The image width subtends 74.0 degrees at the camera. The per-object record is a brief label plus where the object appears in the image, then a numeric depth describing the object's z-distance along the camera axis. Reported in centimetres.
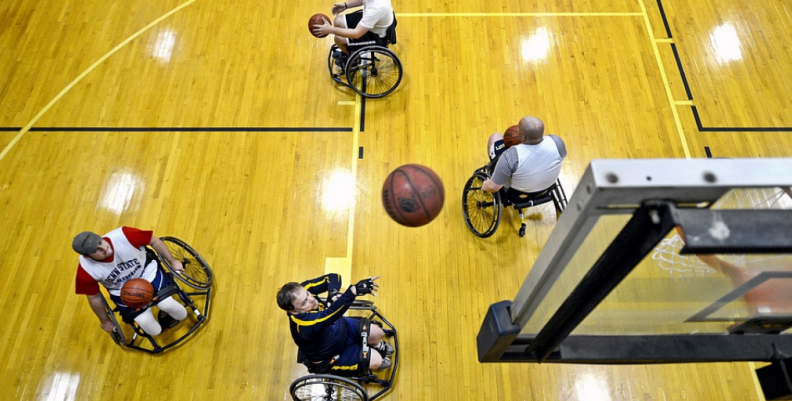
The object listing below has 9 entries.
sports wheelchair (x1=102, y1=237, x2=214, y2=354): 428
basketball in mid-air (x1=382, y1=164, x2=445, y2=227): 370
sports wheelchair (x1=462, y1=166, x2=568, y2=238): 445
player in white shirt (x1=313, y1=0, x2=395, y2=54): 514
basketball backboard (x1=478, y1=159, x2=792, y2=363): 114
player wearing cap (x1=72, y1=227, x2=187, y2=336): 375
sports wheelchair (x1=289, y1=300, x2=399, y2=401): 358
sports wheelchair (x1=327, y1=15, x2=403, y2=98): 567
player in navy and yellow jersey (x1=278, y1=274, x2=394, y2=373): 343
